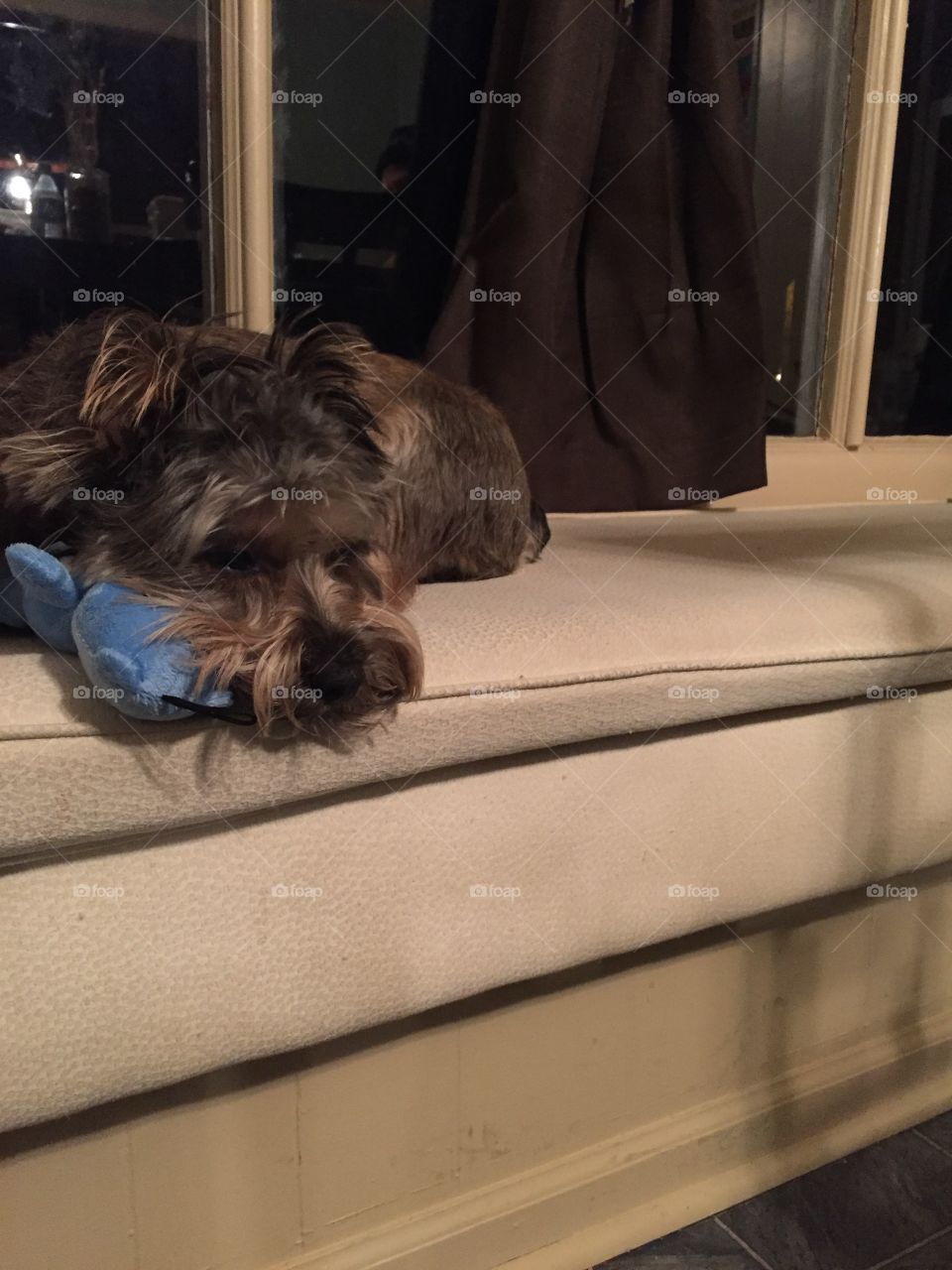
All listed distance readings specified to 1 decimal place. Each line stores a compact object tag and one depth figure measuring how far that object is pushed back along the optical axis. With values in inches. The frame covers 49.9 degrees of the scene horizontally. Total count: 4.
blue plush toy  30.6
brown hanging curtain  67.3
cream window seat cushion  31.6
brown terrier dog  35.2
